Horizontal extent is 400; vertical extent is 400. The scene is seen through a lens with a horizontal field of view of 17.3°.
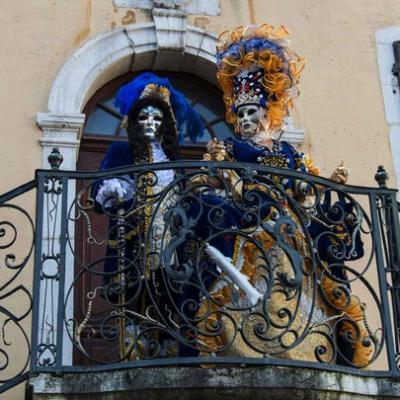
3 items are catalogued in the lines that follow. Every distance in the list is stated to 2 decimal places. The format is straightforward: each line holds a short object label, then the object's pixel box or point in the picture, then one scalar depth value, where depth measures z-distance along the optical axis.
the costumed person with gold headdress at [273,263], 7.18
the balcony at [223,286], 6.90
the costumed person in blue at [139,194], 7.29
